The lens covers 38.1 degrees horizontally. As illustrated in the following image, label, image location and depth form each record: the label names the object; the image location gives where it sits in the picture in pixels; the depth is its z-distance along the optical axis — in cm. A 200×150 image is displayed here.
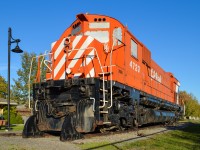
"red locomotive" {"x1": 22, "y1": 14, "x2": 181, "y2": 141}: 893
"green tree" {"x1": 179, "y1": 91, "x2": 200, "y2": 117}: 6844
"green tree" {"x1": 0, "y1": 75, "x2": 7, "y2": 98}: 4903
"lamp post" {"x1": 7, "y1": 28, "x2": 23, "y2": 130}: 1394
